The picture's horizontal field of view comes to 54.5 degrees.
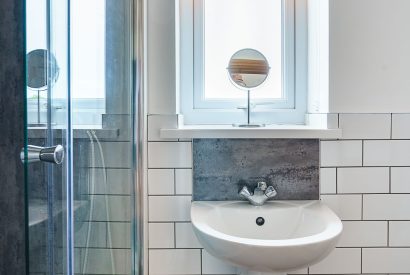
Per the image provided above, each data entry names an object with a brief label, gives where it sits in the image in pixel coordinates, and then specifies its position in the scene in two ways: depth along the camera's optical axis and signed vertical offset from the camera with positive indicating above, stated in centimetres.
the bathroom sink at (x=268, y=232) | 100 -30
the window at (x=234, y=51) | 160 +29
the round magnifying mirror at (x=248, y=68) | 145 +22
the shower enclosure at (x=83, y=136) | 73 -2
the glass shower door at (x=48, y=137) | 70 -2
